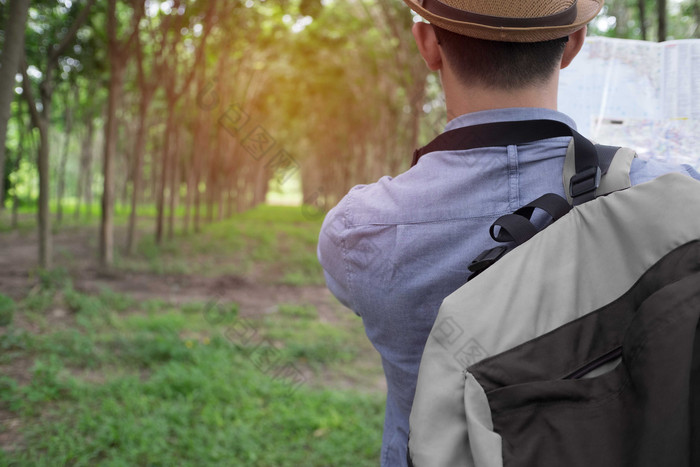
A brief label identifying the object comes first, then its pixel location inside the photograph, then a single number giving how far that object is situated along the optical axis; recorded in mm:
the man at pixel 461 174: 1265
